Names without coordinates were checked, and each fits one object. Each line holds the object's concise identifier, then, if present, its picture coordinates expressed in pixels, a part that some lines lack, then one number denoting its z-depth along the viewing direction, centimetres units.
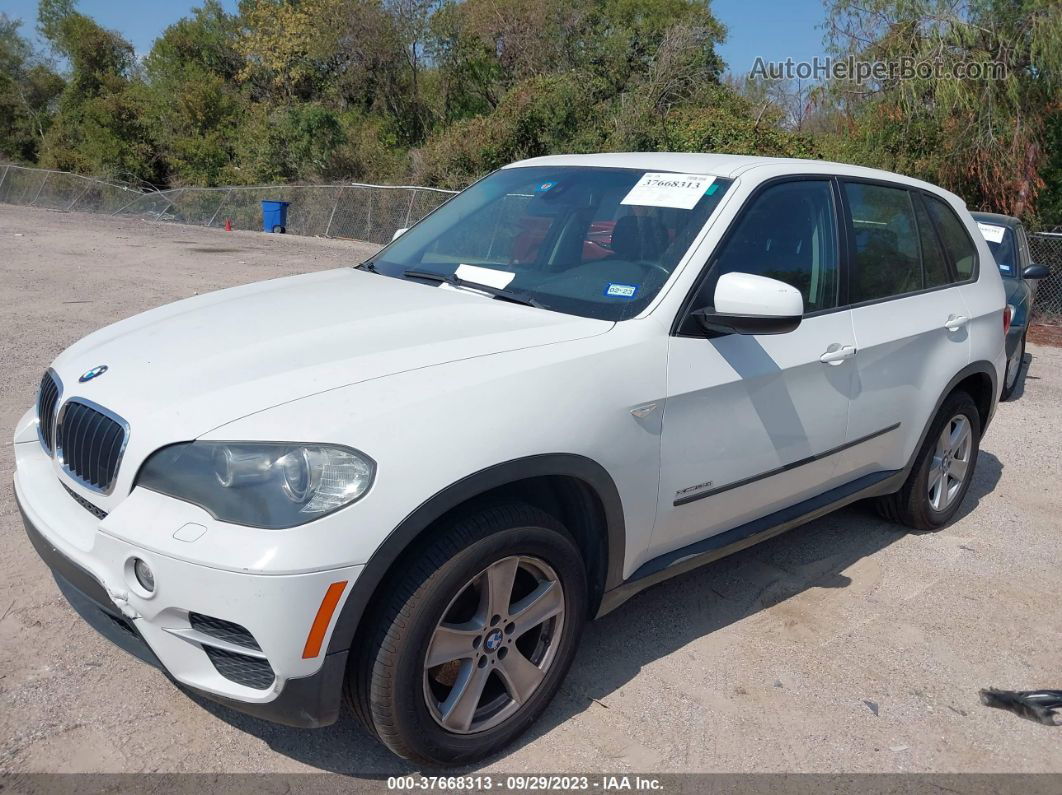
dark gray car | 814
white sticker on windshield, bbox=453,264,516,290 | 363
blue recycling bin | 2238
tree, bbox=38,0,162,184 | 4003
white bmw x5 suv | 246
